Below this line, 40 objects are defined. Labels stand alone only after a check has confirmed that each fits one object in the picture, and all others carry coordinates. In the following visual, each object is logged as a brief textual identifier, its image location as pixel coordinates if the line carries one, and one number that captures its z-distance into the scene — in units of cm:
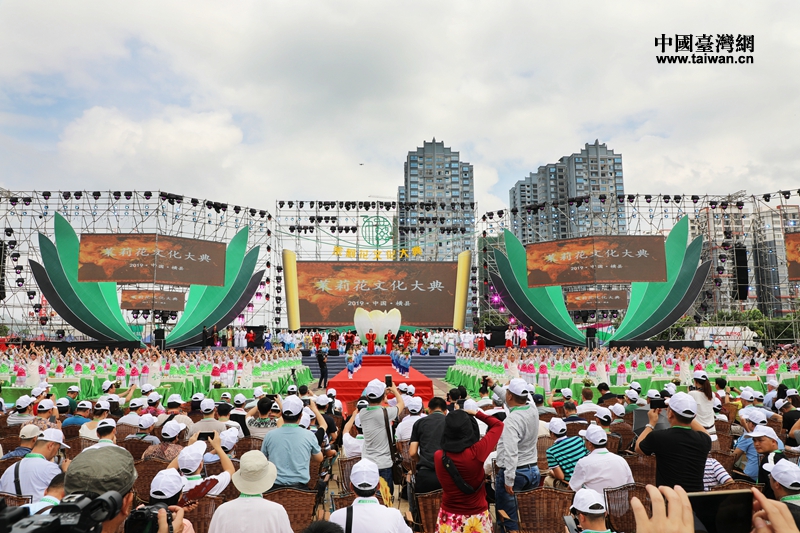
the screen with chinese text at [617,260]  2639
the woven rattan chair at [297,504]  347
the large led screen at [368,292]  3092
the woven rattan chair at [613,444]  519
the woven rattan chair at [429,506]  365
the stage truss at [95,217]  2638
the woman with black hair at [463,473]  320
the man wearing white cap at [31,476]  369
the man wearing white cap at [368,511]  267
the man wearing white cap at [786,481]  272
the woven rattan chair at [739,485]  364
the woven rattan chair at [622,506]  340
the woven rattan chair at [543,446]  516
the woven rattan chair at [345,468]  431
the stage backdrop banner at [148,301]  2550
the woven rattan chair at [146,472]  419
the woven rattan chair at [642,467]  466
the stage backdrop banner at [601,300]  2634
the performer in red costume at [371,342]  2233
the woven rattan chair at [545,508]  354
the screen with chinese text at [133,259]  2538
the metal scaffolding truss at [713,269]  2708
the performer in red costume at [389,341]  2290
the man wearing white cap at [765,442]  421
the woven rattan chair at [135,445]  524
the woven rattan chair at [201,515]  333
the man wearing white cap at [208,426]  520
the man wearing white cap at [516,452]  380
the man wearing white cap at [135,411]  627
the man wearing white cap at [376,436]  442
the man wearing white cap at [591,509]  241
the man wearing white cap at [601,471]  370
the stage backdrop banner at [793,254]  2325
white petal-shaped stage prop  2683
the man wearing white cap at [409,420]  525
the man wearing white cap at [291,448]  393
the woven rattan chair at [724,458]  456
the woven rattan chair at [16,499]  335
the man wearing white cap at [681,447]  343
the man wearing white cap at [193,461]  351
